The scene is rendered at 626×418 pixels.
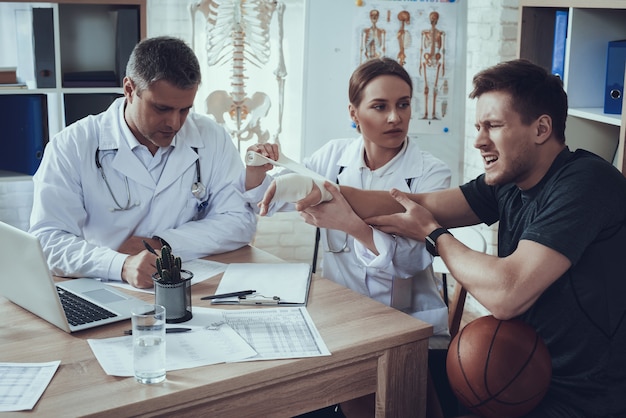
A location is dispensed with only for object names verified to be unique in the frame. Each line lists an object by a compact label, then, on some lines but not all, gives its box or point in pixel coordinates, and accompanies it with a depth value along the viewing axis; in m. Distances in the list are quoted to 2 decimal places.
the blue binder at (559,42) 2.90
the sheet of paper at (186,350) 1.64
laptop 1.80
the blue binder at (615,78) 2.71
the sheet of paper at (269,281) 2.05
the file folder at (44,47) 3.33
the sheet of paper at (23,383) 1.48
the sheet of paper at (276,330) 1.73
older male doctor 2.37
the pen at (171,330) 1.81
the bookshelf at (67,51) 3.34
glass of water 1.56
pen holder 1.86
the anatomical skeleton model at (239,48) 3.82
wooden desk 1.52
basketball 1.76
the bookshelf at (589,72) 2.79
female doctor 2.52
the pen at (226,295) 2.04
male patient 1.83
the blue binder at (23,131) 3.42
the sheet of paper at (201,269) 2.16
